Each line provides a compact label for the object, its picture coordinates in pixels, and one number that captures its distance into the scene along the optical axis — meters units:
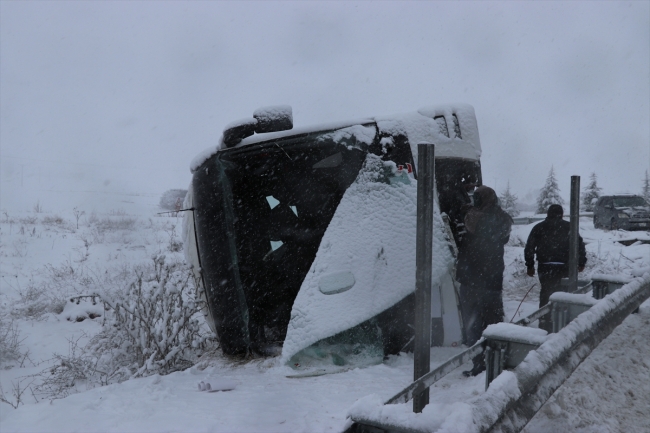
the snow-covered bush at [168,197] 36.47
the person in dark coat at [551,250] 5.16
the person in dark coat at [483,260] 4.48
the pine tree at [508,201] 34.15
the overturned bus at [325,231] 4.06
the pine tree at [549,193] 35.73
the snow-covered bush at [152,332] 4.96
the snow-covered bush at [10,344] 6.05
